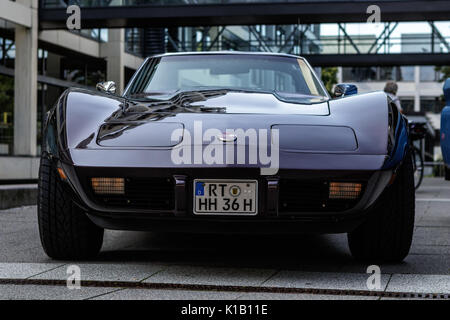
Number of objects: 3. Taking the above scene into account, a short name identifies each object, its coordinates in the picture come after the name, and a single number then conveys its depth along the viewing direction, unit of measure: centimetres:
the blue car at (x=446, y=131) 529
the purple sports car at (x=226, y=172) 306
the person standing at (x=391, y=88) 1038
